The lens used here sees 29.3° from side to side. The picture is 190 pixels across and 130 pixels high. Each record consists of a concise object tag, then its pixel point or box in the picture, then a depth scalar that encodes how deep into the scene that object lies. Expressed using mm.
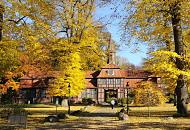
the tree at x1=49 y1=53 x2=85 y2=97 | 42656
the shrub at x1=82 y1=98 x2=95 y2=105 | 62125
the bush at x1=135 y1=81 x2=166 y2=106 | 32000
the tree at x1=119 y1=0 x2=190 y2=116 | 22469
